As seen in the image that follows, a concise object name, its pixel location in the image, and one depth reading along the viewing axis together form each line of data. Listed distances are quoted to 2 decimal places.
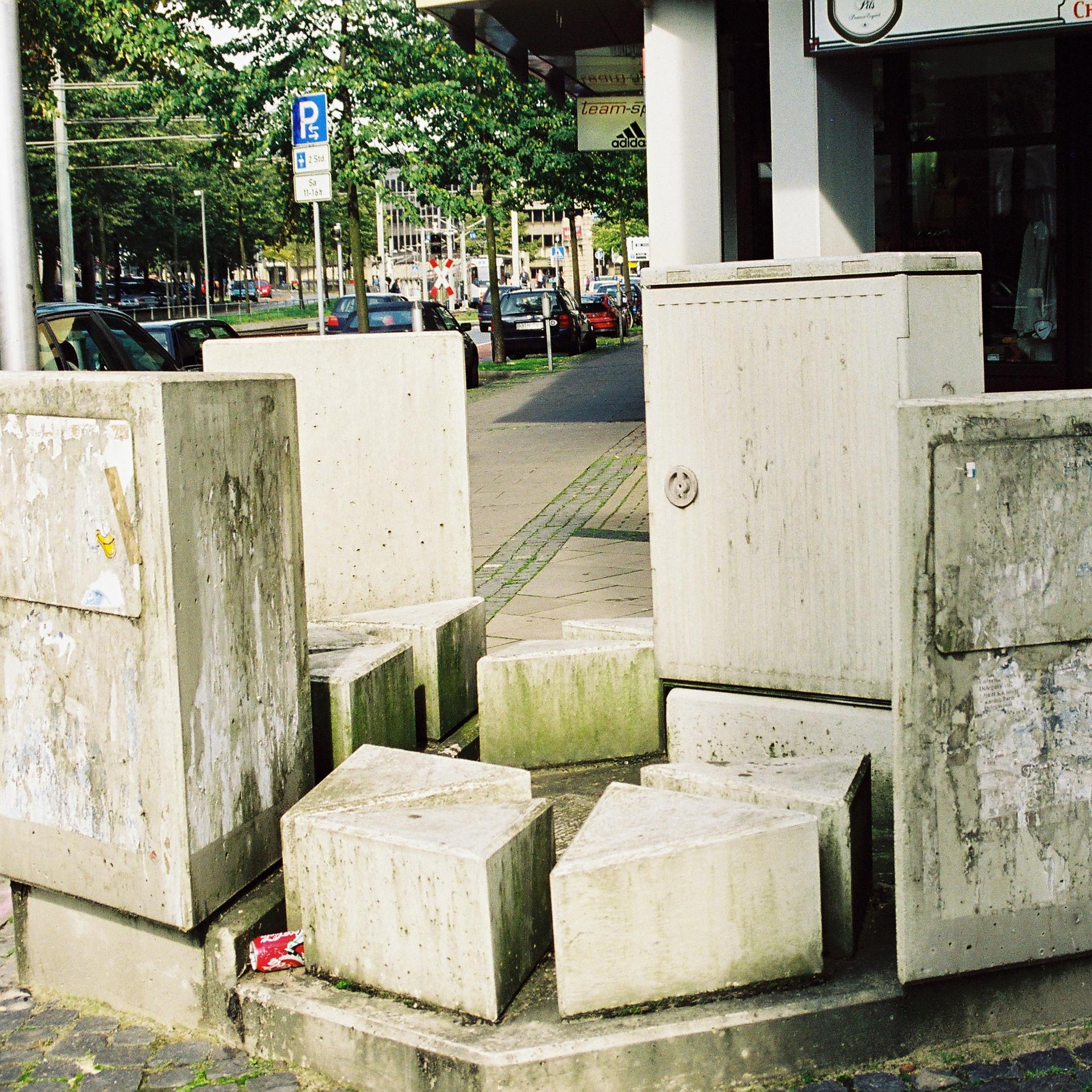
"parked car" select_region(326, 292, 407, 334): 28.39
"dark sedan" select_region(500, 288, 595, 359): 34.97
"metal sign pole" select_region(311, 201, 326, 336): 14.45
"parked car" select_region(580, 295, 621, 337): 45.66
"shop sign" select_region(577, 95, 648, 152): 14.37
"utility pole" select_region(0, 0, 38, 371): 6.61
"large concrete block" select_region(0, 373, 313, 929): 3.03
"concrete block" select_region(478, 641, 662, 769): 4.48
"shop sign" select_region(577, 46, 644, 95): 13.32
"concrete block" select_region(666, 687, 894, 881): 3.79
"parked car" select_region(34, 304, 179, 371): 10.10
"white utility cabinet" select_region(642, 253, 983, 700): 3.64
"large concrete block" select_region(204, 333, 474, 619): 5.11
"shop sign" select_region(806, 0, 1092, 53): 7.87
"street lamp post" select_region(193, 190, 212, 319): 70.06
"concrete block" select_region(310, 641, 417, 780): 3.92
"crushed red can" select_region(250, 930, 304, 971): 3.20
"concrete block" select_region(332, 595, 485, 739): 4.71
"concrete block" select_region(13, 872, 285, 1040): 3.20
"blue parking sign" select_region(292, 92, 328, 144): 14.83
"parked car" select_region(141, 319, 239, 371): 15.48
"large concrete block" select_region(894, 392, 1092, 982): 2.71
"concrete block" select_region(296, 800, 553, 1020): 2.92
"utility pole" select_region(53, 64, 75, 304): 28.78
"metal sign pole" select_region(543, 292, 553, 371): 28.90
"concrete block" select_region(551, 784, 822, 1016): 2.89
